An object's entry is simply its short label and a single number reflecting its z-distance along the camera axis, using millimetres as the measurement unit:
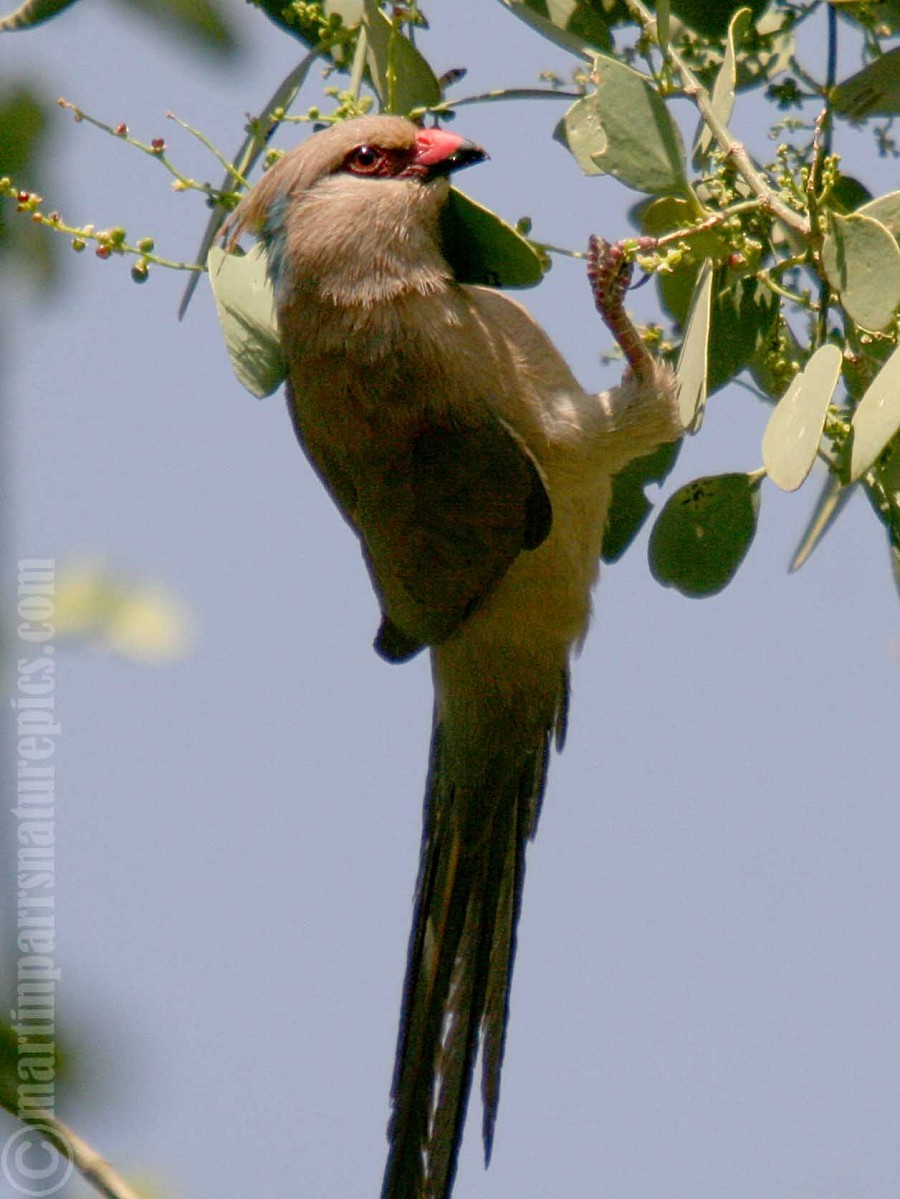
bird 5531
